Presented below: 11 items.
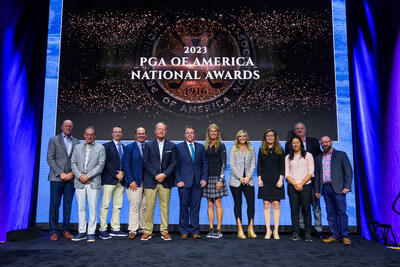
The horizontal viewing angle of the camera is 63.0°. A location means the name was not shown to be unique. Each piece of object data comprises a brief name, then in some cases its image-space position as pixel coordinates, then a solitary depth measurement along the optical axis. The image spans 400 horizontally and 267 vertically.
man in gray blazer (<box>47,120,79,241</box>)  4.15
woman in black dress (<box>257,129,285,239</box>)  4.16
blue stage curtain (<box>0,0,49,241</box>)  4.11
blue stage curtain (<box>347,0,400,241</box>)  3.90
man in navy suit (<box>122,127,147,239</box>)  4.17
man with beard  3.98
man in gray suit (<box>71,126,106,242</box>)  4.04
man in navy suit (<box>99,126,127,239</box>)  4.21
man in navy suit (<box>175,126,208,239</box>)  4.16
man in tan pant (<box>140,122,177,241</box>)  4.11
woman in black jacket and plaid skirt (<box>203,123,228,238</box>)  4.21
